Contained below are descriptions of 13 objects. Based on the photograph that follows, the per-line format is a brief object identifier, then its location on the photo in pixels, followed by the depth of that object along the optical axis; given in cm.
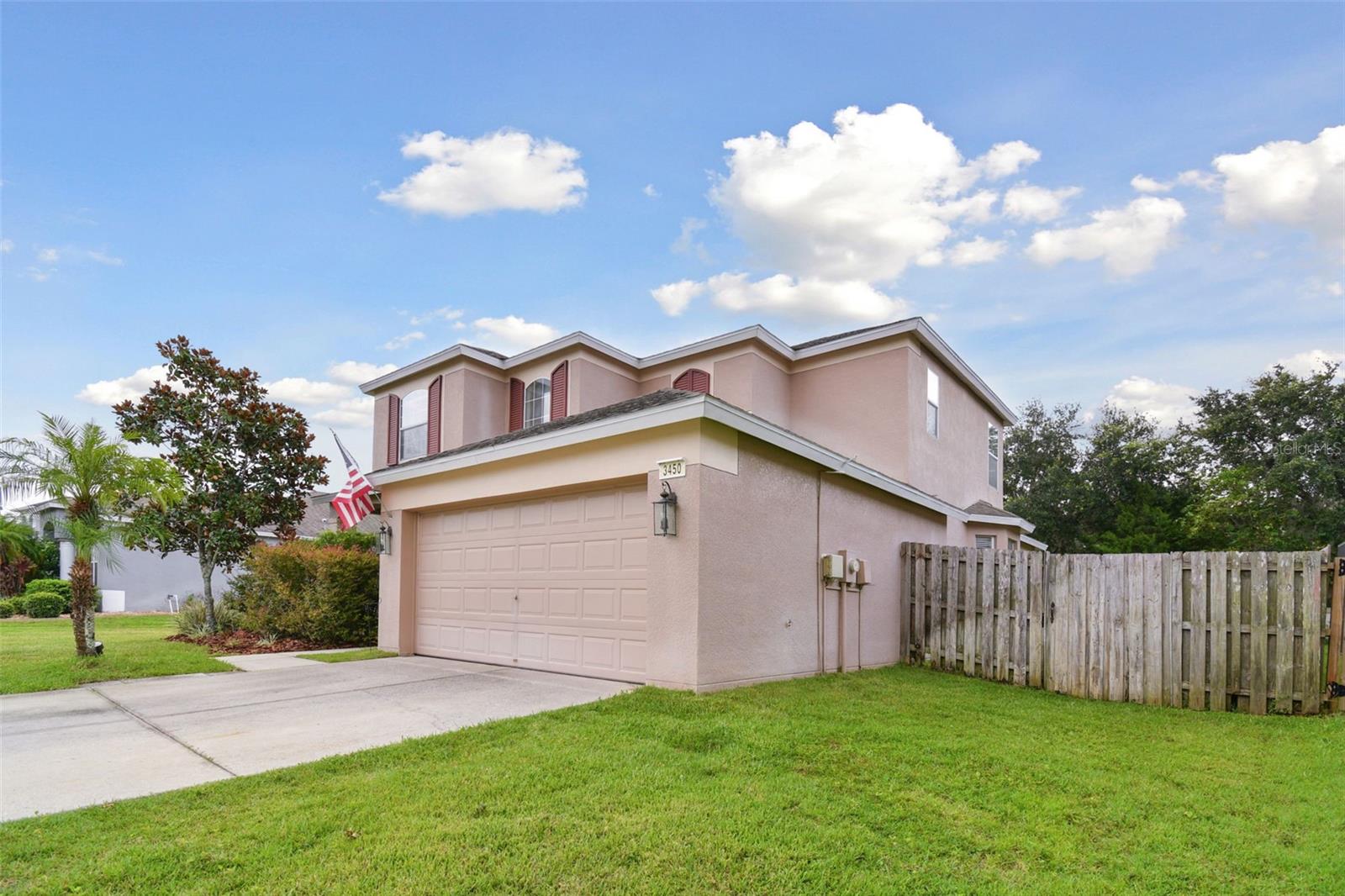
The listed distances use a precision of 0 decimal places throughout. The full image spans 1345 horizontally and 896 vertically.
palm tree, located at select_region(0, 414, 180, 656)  977
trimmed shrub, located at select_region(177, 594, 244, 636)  1449
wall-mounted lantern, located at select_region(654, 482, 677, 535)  771
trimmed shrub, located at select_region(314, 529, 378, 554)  1564
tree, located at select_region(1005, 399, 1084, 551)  3281
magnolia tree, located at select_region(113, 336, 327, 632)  1430
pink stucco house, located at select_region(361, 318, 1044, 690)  780
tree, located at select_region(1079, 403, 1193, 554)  2930
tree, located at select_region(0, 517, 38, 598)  1836
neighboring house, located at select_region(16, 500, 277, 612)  2590
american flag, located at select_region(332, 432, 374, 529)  1249
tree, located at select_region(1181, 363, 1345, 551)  2553
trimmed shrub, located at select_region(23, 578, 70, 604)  2309
